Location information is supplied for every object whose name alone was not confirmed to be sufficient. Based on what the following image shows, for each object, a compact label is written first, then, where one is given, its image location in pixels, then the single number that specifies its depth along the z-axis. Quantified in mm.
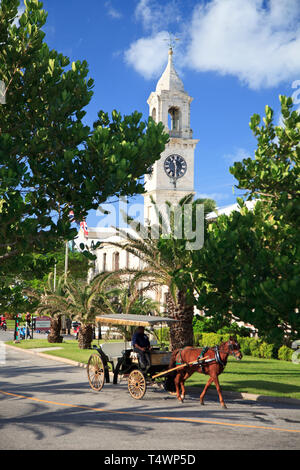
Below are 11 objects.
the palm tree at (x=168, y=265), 20297
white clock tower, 67312
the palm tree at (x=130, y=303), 23672
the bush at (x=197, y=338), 32591
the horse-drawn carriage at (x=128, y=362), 14148
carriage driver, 14195
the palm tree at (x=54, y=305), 30703
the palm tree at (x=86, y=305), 28297
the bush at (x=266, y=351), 26906
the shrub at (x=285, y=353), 25594
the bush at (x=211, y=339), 30344
